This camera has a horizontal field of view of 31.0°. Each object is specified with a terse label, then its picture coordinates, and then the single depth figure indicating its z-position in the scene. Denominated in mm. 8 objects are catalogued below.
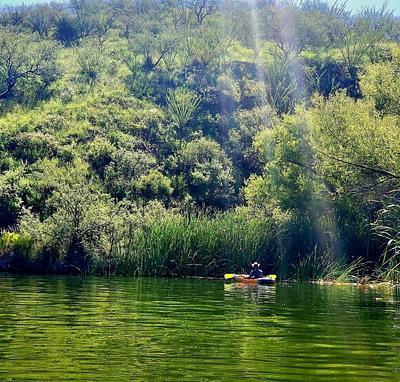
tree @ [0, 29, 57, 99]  70688
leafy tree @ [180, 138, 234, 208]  55219
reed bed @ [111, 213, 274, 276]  31781
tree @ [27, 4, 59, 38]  88444
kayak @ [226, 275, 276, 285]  27453
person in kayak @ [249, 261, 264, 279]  28172
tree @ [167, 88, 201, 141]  63812
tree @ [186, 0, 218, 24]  90625
